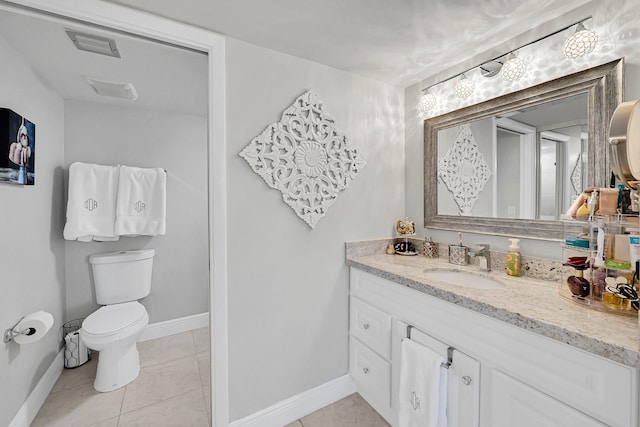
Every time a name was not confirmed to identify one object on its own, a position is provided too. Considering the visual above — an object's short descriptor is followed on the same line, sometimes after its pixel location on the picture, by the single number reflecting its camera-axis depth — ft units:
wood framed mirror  3.88
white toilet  6.17
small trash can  7.02
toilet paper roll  4.92
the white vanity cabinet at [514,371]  2.55
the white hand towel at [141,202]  7.59
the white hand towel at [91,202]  6.93
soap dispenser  4.69
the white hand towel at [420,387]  3.99
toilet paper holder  4.72
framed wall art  4.66
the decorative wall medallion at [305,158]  5.16
